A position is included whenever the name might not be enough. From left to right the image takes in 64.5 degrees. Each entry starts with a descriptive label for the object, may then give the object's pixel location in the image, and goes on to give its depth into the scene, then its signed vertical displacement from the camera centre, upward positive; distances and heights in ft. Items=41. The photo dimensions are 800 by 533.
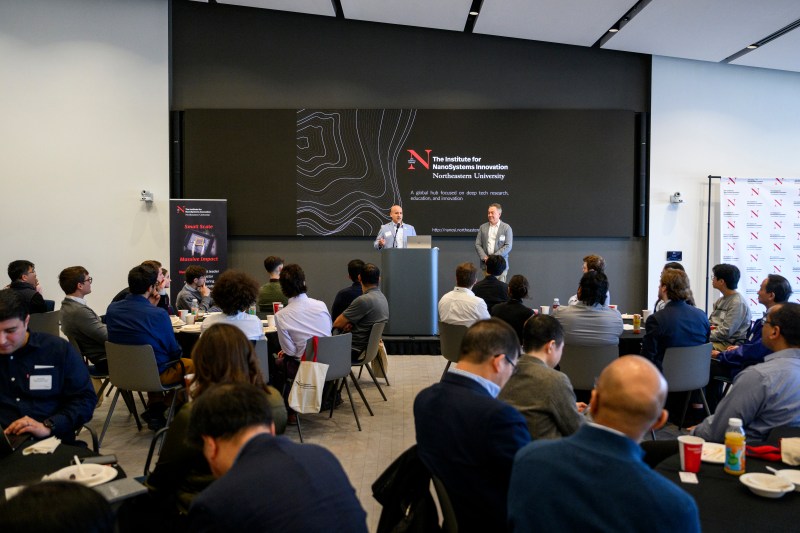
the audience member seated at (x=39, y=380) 8.96 -1.91
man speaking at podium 26.37 +0.77
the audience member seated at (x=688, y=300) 15.15 -1.09
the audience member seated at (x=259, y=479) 4.56 -1.73
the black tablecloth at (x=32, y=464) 6.76 -2.43
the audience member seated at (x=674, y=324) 14.64 -1.65
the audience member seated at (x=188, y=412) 7.19 -1.96
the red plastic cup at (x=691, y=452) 7.19 -2.27
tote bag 14.64 -3.16
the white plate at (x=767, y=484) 6.45 -2.42
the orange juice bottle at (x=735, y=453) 7.09 -2.25
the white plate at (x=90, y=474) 6.61 -2.39
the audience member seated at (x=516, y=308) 15.88 -1.42
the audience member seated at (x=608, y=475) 4.46 -1.65
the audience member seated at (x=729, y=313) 17.08 -1.61
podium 23.91 -1.39
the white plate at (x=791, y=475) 6.74 -2.42
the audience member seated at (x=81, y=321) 15.85 -1.79
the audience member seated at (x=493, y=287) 19.81 -1.11
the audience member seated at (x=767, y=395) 8.36 -1.88
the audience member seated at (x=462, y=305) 17.76 -1.51
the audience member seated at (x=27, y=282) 18.06 -1.00
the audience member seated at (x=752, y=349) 13.85 -2.11
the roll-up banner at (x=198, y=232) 28.99 +0.83
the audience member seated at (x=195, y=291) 20.70 -1.37
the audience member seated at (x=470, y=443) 6.41 -1.97
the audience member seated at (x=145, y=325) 14.28 -1.71
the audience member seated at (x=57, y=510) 3.29 -1.39
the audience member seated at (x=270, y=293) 21.52 -1.44
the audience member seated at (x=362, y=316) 17.60 -1.83
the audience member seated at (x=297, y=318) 15.49 -1.65
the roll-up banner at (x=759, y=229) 29.50 +1.14
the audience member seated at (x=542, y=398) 7.84 -1.84
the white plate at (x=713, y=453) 7.53 -2.44
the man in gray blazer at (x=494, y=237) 26.76 +0.64
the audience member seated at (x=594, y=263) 19.85 -0.34
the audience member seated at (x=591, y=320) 14.35 -1.53
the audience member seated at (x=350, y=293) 19.13 -1.27
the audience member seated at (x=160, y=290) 18.92 -1.25
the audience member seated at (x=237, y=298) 13.75 -1.06
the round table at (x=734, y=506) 5.95 -2.53
